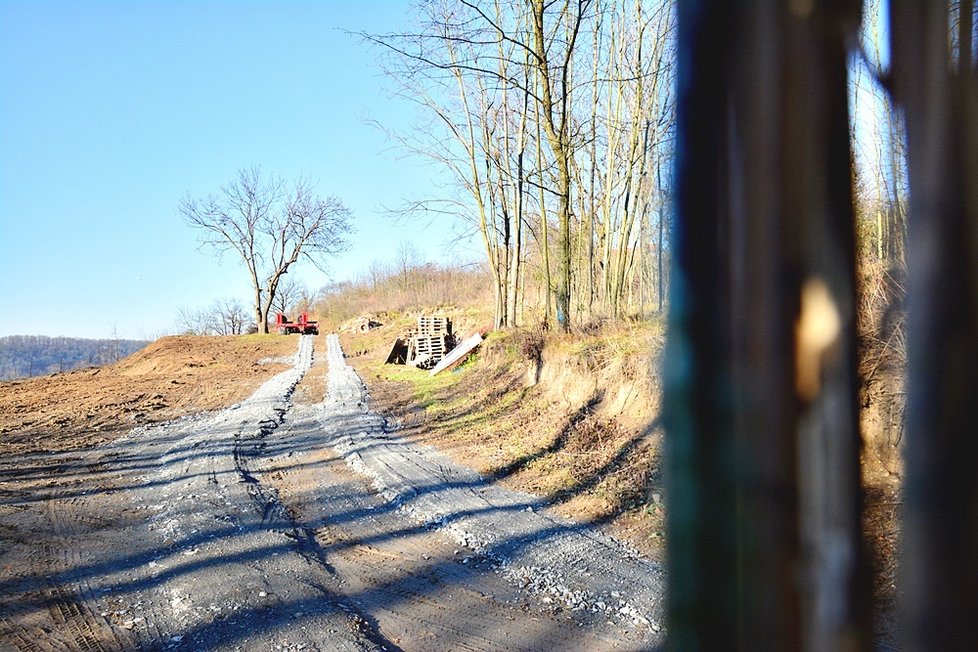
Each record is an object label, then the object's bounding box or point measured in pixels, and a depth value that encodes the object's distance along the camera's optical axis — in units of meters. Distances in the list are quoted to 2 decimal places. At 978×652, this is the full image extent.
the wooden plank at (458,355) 18.92
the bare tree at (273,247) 48.38
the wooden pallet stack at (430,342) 21.83
